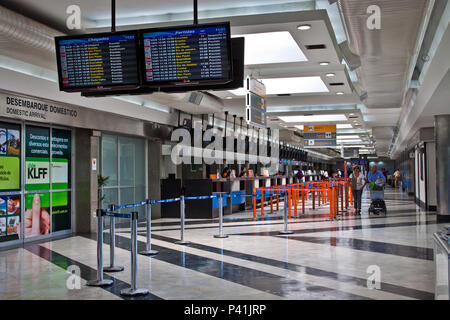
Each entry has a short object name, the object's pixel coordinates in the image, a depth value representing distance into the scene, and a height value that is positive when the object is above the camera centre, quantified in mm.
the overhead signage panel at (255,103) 9594 +1445
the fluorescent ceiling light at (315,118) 18906 +2168
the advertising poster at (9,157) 8734 +345
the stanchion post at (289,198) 13427 -720
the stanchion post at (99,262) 5637 -1048
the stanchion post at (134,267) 5145 -1002
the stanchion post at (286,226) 10188 -1124
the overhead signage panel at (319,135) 20909 +1650
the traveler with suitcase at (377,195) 14633 -719
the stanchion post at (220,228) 9694 -1104
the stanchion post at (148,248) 7712 -1202
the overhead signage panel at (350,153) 32844 +1362
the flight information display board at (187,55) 5262 +1328
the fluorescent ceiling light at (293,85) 11898 +2246
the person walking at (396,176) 38012 -354
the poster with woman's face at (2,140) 8707 +636
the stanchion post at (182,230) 8875 -1053
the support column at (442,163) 12914 +218
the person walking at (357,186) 15227 -446
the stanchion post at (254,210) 13884 -1079
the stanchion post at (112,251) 6289 -1045
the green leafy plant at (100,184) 11523 -224
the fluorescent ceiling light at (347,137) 31417 +2280
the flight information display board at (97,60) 5488 +1327
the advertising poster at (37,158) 9414 +339
